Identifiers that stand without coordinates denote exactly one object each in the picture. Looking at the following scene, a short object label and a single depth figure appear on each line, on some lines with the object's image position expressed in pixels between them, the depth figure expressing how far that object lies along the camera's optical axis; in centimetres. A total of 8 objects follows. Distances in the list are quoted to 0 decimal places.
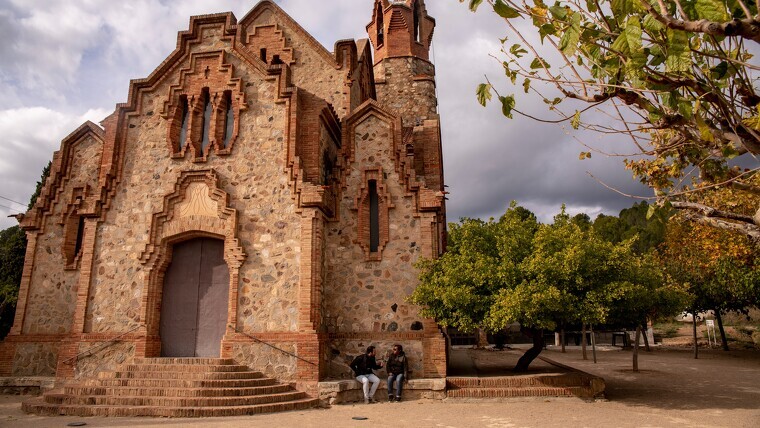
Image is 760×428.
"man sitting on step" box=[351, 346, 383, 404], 1290
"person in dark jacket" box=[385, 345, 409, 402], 1292
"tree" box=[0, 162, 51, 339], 2120
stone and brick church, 1391
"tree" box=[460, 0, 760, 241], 416
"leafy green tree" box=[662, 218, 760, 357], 2173
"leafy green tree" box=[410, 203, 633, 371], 1205
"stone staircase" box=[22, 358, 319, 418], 1138
